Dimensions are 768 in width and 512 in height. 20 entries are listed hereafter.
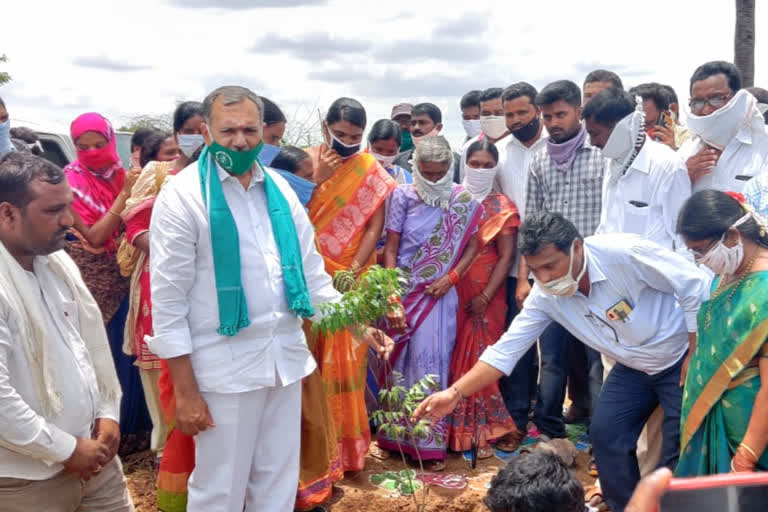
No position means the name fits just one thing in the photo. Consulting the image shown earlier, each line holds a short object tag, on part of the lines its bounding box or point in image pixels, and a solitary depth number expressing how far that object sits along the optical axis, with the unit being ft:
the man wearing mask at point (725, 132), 14.42
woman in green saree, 9.49
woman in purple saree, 15.79
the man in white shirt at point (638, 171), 13.99
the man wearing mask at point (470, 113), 22.09
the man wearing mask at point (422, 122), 21.42
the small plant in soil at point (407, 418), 11.87
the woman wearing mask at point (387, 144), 17.37
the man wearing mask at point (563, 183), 15.67
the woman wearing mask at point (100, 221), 14.99
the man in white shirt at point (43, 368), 8.33
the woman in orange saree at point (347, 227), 14.51
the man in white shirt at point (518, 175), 16.76
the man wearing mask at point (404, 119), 22.70
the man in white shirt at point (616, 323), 11.48
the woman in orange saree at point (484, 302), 16.22
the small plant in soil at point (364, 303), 10.78
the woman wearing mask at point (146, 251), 13.67
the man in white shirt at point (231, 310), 9.72
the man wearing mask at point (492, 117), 18.97
